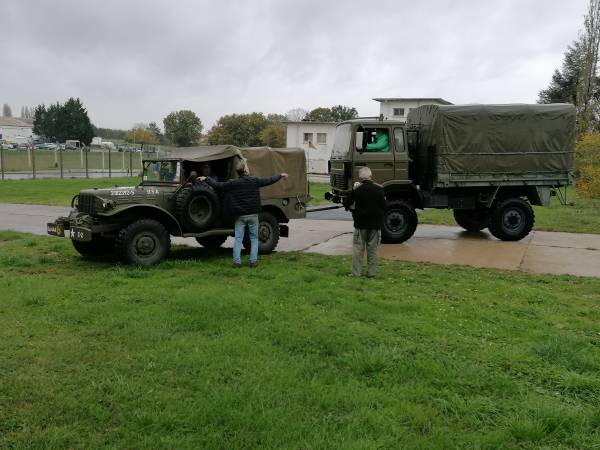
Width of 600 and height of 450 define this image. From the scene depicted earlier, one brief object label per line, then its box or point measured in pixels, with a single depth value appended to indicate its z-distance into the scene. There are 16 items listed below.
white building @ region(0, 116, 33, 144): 110.31
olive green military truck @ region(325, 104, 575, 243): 11.40
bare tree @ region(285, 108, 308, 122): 89.82
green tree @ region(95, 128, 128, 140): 108.62
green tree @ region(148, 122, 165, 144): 89.25
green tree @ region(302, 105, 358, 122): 79.88
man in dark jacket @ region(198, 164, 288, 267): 8.54
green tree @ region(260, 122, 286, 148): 59.97
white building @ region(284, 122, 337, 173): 44.25
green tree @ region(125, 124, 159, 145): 83.01
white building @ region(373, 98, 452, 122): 46.10
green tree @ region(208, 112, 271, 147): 66.46
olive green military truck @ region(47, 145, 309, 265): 8.26
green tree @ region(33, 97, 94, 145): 79.50
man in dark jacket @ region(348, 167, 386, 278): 7.92
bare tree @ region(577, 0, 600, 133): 39.38
